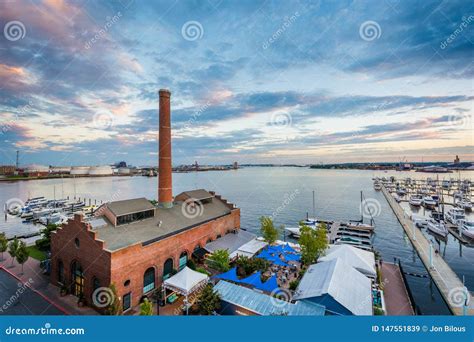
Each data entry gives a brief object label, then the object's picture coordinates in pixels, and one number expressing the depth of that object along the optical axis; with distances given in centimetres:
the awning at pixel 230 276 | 1952
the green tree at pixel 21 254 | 2169
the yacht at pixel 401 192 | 8211
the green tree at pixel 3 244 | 2514
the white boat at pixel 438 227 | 3797
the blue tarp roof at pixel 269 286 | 1801
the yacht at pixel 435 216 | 4894
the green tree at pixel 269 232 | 2842
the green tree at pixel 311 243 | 2269
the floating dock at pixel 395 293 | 1794
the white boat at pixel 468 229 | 3653
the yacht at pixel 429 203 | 6228
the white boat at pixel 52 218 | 4762
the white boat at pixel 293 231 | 4169
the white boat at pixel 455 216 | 4350
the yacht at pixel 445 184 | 9636
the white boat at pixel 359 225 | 4388
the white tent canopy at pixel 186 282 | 1677
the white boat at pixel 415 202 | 6425
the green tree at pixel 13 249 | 2172
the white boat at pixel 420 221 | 4475
